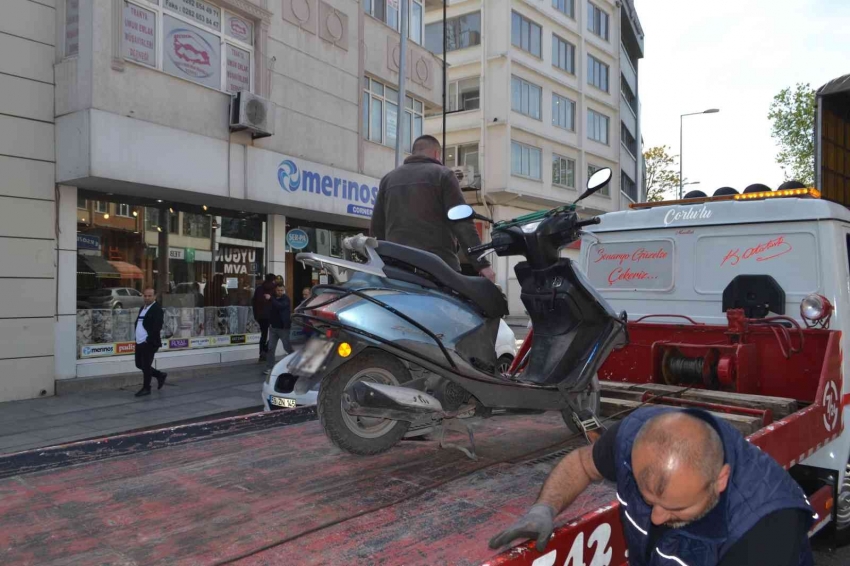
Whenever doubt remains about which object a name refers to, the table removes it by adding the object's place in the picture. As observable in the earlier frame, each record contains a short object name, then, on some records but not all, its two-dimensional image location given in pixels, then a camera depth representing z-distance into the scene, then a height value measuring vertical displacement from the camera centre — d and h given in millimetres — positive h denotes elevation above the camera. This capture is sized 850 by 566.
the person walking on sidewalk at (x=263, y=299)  13078 -115
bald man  1620 -536
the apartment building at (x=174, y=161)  10430 +2492
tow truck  2273 -839
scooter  3084 -244
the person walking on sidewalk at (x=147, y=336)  10477 -698
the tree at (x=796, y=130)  36500 +9356
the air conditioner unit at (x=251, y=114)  12680 +3566
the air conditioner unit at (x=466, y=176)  24861 +4546
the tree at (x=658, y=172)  52281 +9720
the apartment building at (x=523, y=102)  27734 +8851
